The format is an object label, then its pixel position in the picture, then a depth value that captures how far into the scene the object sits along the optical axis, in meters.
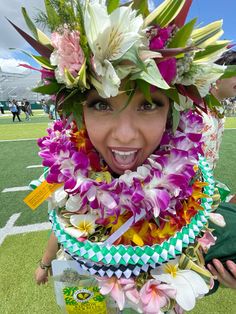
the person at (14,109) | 13.99
